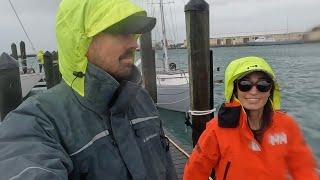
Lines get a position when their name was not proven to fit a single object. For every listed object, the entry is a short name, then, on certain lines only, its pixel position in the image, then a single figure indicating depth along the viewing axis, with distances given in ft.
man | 2.96
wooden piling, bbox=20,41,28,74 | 53.28
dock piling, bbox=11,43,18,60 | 49.51
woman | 5.74
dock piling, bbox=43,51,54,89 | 20.62
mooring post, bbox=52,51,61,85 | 26.10
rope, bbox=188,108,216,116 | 12.45
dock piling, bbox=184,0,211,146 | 11.52
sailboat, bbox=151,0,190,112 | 38.76
